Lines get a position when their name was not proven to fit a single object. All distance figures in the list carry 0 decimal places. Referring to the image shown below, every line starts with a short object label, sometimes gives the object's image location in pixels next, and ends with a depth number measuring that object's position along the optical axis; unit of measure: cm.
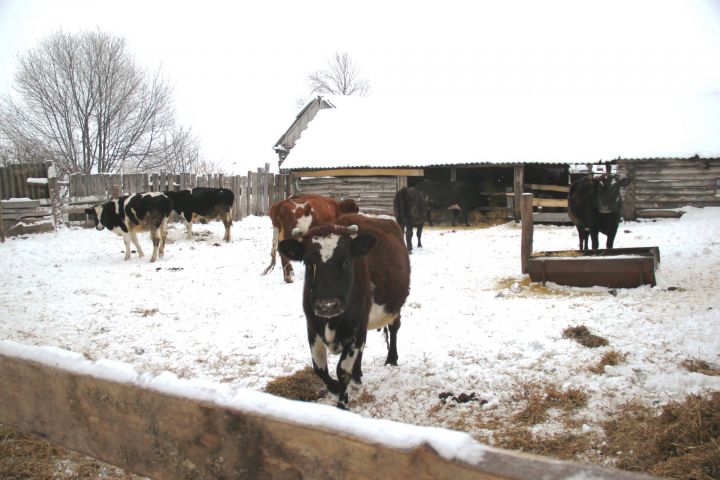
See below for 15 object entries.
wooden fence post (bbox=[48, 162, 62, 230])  1731
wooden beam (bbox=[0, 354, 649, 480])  136
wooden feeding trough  806
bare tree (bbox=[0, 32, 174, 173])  2695
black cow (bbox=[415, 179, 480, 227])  2095
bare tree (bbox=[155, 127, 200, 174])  3198
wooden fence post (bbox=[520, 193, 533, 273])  948
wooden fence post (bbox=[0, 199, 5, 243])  1485
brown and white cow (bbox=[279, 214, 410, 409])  418
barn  1906
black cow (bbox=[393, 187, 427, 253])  1418
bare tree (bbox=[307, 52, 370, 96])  5891
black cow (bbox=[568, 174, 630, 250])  1031
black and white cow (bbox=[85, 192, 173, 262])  1333
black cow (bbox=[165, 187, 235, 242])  1681
